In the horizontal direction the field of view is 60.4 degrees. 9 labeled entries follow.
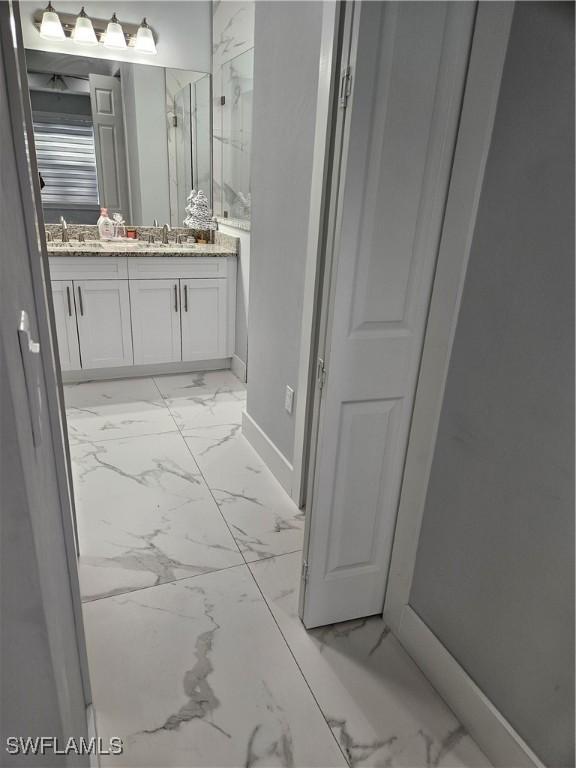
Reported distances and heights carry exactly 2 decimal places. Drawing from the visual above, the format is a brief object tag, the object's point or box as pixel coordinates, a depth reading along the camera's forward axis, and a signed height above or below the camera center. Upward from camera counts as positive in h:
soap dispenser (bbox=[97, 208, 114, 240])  3.58 -0.35
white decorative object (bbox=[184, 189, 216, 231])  3.75 -0.23
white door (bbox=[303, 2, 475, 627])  1.15 -0.20
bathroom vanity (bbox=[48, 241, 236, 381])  3.18 -0.82
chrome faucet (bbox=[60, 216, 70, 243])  3.45 -0.38
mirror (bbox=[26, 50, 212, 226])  3.29 +0.26
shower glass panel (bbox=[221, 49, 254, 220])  3.14 +0.30
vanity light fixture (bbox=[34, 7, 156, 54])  3.12 +0.87
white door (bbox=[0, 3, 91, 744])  0.57 -0.38
